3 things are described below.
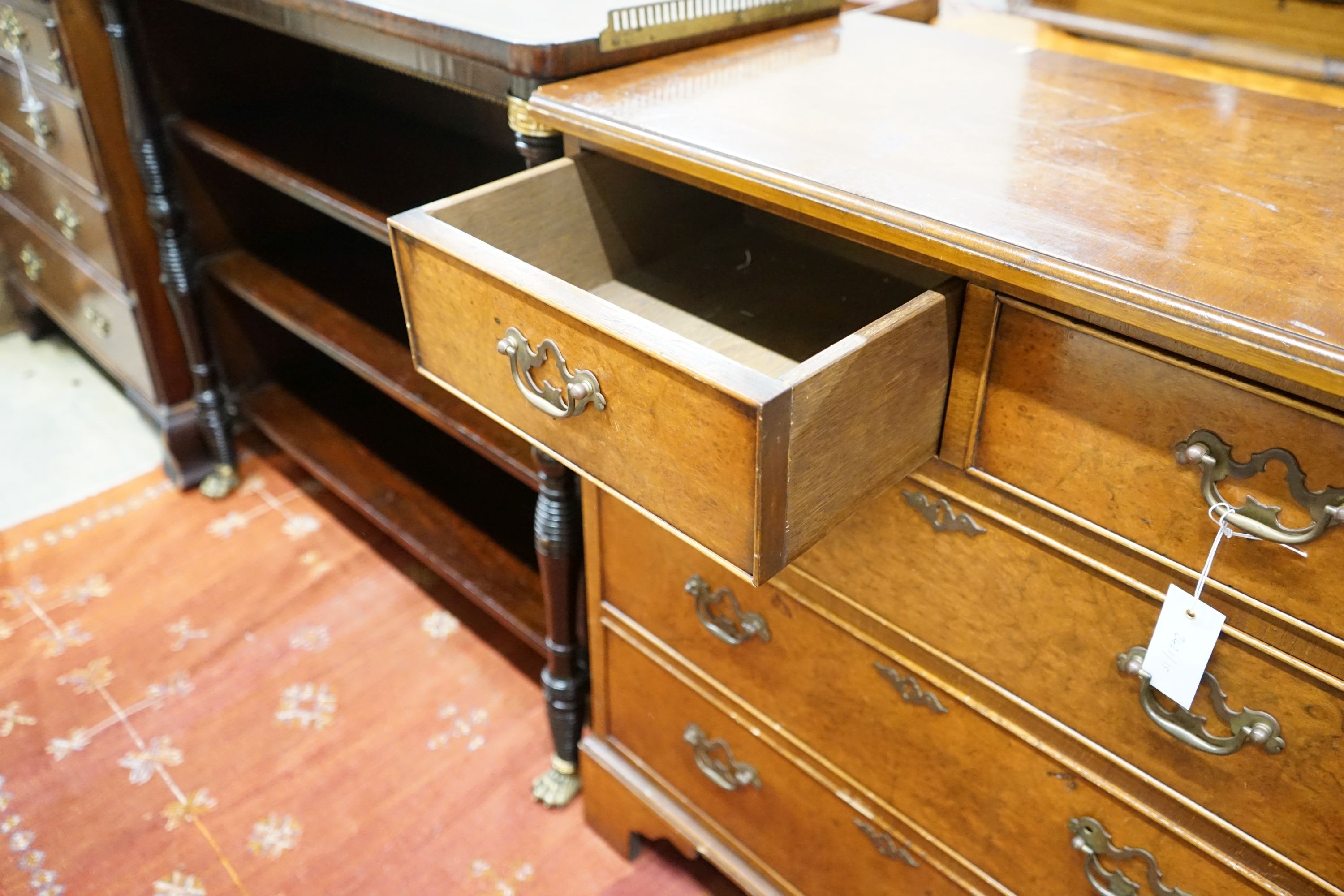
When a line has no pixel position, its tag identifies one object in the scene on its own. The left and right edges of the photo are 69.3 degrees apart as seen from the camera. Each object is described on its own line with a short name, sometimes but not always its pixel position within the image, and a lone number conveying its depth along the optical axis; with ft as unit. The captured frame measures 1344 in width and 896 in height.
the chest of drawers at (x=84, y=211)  4.42
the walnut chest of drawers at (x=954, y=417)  1.68
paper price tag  1.79
